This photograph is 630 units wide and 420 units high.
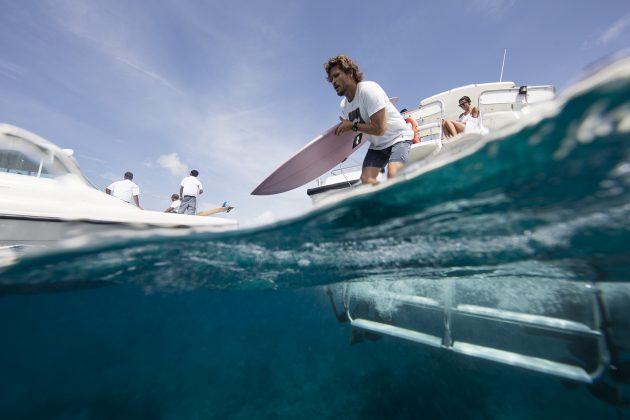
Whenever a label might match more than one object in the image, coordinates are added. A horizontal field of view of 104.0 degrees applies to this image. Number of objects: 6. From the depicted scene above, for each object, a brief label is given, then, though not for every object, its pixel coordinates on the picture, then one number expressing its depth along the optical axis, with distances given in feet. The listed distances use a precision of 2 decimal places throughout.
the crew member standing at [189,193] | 25.64
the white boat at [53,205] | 9.50
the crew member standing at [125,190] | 22.02
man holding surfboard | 8.56
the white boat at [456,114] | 6.08
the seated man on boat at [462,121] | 15.85
